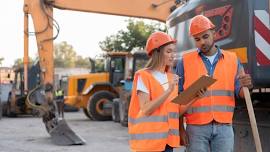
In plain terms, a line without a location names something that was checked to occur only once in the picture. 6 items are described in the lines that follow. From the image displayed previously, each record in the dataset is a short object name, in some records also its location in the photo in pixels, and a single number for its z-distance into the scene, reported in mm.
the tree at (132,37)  36156
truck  4121
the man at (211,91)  3646
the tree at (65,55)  100438
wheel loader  18125
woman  3449
